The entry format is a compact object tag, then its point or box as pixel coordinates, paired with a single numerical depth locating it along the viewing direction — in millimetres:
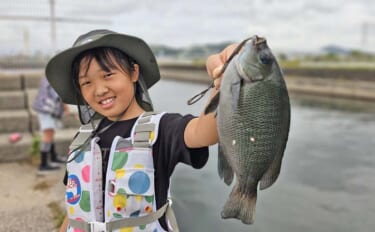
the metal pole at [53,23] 8047
